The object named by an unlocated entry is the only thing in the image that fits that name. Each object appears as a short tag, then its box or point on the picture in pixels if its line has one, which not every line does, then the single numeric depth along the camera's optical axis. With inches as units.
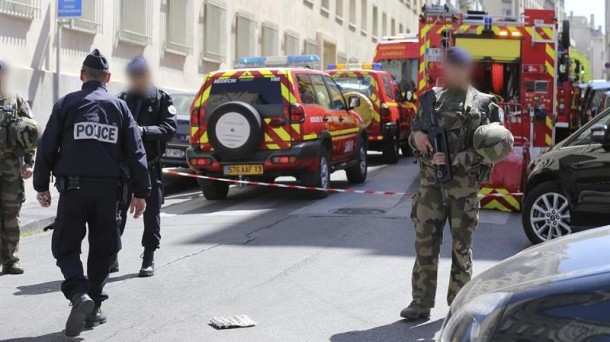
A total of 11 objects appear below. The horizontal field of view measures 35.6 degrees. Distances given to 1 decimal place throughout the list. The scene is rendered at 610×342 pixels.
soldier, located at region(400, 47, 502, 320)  250.5
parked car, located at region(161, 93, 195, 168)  629.9
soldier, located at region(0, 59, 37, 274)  324.8
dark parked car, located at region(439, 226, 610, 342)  126.6
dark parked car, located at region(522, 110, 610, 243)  344.2
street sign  669.9
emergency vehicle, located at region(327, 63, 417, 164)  767.1
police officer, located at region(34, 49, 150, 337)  241.8
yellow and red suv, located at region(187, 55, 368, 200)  510.9
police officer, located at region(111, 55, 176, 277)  325.4
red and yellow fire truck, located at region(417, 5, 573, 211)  619.5
